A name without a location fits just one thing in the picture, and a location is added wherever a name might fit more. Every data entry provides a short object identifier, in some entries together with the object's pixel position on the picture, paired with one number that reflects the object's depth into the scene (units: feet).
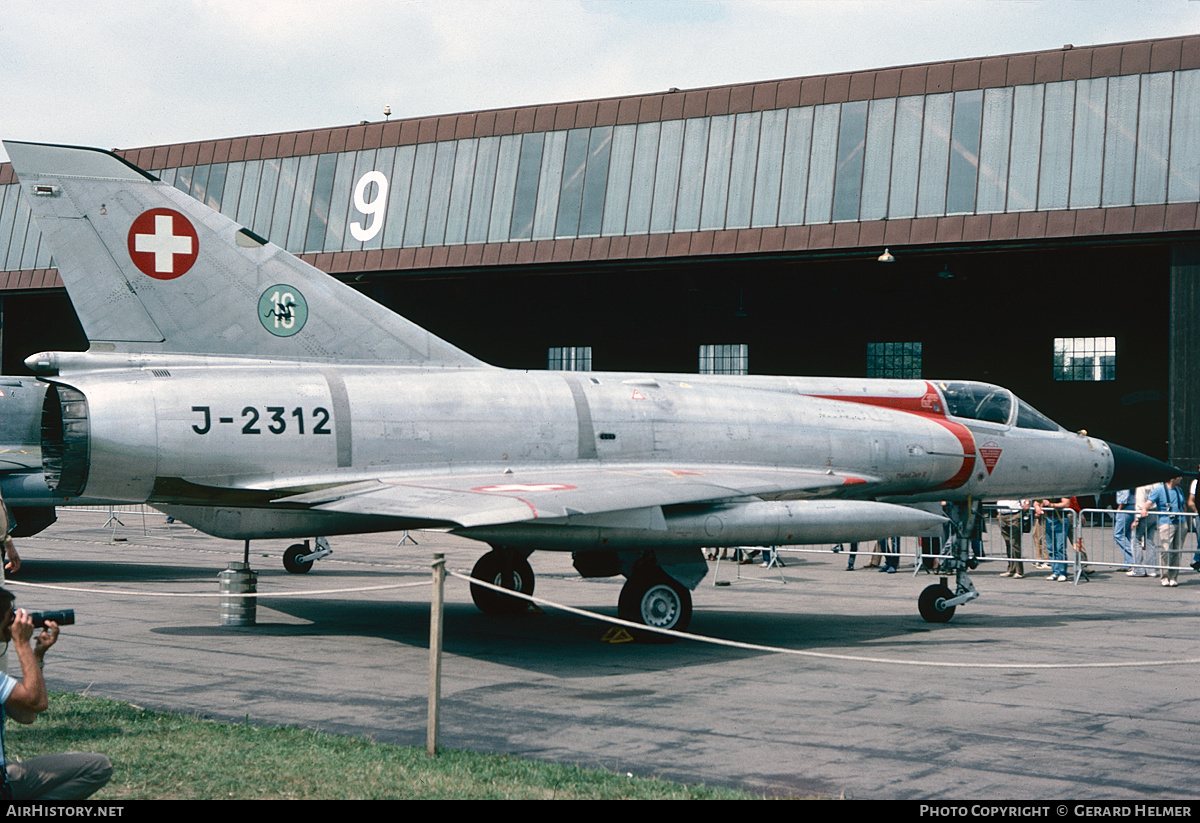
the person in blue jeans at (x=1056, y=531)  62.85
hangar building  80.79
